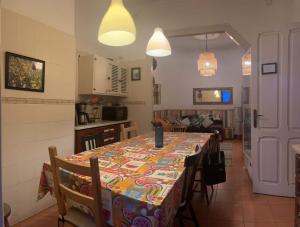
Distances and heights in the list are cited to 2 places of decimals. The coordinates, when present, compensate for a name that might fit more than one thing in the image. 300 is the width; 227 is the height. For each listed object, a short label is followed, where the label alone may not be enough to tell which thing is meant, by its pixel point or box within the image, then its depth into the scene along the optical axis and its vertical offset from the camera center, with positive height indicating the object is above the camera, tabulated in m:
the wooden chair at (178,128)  3.78 -0.33
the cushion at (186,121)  6.63 -0.38
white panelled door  2.71 -0.06
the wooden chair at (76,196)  1.15 -0.49
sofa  6.53 -0.30
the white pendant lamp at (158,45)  2.29 +0.64
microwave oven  4.12 -0.09
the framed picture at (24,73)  2.12 +0.35
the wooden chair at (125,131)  2.76 -0.27
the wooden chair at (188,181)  1.41 -0.49
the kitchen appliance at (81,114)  3.40 -0.09
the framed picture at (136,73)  4.52 +0.69
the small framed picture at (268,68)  2.77 +0.48
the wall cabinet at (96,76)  3.65 +0.54
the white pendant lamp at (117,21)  1.75 +0.67
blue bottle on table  2.17 -0.27
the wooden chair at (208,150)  2.48 -0.48
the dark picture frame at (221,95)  7.61 +0.45
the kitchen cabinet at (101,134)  3.03 -0.39
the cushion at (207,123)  6.62 -0.43
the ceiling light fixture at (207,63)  5.29 +1.04
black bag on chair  2.32 -0.62
